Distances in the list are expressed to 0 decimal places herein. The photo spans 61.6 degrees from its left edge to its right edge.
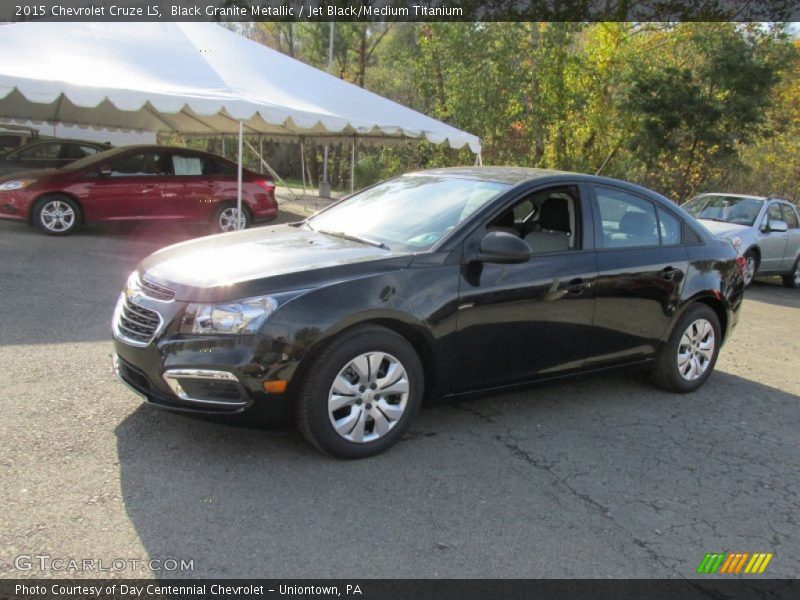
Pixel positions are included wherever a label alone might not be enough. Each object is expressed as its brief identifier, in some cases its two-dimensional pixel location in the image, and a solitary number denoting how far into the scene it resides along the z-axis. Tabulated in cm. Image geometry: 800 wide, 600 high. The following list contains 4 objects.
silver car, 1145
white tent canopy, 924
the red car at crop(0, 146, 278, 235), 1073
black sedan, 351
